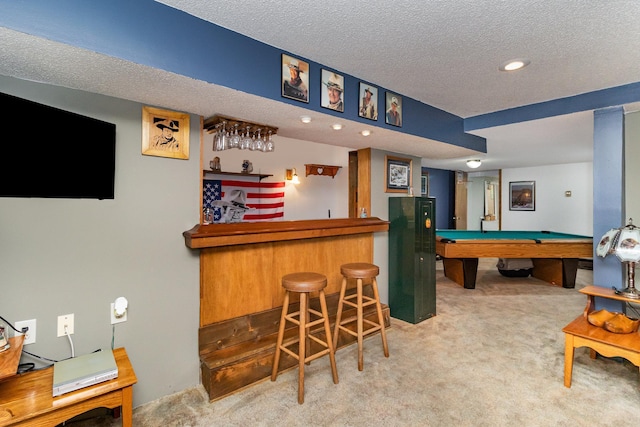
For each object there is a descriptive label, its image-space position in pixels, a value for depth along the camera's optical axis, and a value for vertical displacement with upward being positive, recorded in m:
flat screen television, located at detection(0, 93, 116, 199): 1.44 +0.30
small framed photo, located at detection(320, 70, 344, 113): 2.18 +0.85
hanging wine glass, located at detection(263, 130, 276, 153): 2.47 +0.52
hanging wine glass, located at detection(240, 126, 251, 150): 2.36 +0.53
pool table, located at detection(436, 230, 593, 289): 4.47 -0.51
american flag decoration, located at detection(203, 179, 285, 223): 4.66 +0.22
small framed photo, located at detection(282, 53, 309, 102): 1.96 +0.85
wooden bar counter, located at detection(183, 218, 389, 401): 2.13 -0.57
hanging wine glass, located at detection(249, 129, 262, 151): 2.41 +0.57
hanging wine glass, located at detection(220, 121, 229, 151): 2.35 +0.55
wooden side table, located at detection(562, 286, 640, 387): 2.00 -0.82
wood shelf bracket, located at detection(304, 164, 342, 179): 5.71 +0.81
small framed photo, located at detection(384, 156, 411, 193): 3.67 +0.47
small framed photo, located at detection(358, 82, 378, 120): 2.42 +0.86
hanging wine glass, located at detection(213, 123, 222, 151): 2.36 +0.53
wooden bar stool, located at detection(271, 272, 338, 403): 2.14 -0.70
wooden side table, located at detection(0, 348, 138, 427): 1.32 -0.81
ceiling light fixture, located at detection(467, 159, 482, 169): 5.41 +0.88
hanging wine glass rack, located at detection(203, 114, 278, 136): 2.26 +0.66
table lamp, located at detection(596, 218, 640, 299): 2.23 -0.24
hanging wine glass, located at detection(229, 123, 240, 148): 2.33 +0.53
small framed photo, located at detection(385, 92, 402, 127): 2.62 +0.87
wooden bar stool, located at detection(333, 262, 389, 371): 2.56 -0.66
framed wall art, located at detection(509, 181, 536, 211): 6.96 +0.41
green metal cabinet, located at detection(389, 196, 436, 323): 3.41 -0.48
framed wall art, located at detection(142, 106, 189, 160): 1.98 +0.51
